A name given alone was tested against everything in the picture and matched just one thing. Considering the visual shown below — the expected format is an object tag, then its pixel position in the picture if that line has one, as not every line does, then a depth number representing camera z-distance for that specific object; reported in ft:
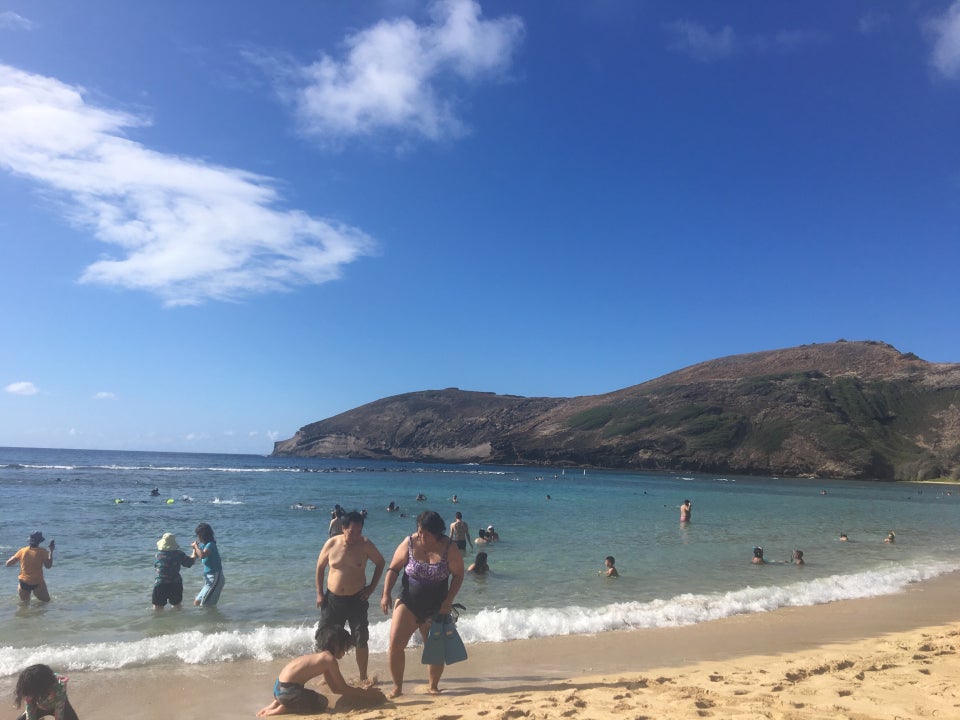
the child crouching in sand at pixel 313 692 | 19.30
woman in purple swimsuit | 20.72
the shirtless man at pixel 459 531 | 53.06
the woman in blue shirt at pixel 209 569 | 32.63
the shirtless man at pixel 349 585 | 21.54
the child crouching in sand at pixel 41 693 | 14.90
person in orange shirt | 33.65
